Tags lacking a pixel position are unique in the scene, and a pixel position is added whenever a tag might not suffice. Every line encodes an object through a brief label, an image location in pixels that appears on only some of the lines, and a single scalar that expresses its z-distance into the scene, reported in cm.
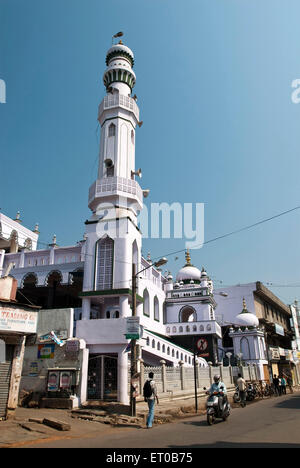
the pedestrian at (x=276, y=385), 2544
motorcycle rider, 1076
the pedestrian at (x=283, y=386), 2672
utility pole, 1190
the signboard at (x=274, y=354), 3560
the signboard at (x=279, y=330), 4211
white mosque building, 1675
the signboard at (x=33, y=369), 1603
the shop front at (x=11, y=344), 1090
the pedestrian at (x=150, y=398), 1030
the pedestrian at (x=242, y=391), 1634
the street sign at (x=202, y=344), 2961
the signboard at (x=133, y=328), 1266
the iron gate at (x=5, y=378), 1070
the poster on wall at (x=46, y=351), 1619
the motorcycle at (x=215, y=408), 1034
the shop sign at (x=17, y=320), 1098
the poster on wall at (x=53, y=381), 1477
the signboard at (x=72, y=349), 1572
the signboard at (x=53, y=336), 1650
